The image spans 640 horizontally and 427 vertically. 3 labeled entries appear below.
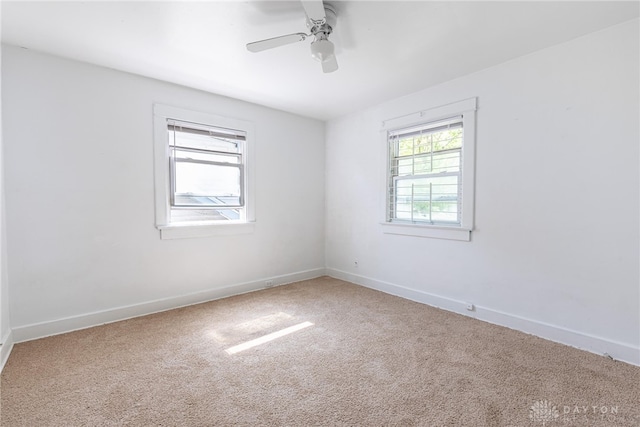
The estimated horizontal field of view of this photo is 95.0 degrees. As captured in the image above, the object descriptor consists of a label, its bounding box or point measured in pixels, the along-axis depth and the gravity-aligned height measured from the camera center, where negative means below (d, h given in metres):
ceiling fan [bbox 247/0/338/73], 1.93 +1.12
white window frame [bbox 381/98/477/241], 2.93 +0.40
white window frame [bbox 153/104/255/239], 3.09 +0.34
